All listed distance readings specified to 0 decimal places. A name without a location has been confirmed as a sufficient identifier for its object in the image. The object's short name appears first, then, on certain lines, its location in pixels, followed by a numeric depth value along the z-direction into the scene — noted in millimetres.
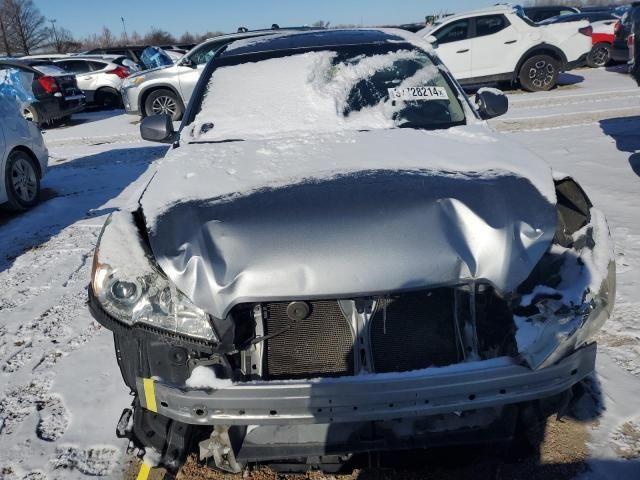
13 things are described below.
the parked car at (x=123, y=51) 19922
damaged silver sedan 1842
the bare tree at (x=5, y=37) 45700
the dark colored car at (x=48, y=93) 12086
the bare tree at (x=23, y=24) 47156
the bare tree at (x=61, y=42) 47862
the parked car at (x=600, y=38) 14727
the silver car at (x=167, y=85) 11461
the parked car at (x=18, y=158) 6031
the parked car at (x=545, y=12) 18203
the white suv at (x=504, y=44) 11758
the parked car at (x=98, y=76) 15547
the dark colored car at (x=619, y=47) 9617
